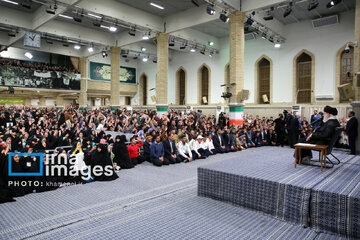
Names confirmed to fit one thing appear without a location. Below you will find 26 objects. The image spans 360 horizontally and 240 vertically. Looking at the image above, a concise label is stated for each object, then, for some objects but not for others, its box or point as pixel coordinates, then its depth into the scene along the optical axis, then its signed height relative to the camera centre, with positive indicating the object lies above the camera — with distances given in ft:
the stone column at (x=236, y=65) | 36.24 +7.05
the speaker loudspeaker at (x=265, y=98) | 53.51 +2.87
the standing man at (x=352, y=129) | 24.36 -1.82
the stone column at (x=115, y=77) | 57.88 +8.53
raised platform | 9.11 -3.43
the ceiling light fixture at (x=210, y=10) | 31.96 +13.48
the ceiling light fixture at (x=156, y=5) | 40.57 +18.07
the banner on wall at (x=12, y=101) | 83.18 +4.09
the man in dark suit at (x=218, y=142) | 28.78 -3.68
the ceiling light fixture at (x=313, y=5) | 31.09 +13.73
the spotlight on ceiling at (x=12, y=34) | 47.43 +15.43
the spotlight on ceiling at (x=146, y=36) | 46.21 +14.59
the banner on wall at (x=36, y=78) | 59.77 +9.14
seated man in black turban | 12.88 -1.05
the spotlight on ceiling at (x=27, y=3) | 34.93 +15.85
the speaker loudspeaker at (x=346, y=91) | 26.73 +2.25
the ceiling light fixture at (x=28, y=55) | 71.21 +17.09
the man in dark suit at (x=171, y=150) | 23.06 -3.73
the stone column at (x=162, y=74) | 46.98 +7.43
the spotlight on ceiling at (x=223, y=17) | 34.68 +13.57
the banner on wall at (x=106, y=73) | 75.92 +12.94
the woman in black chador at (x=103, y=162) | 17.60 -3.73
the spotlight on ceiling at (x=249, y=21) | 37.06 +13.91
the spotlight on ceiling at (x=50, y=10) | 35.27 +15.24
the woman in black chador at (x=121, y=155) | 20.88 -3.75
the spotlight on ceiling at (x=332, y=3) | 28.52 +13.03
